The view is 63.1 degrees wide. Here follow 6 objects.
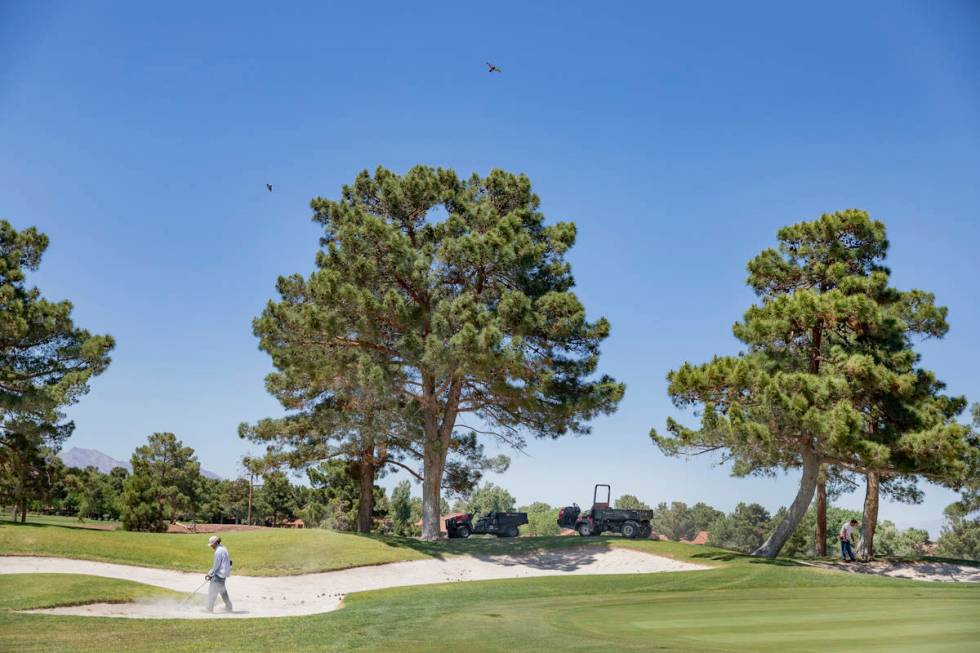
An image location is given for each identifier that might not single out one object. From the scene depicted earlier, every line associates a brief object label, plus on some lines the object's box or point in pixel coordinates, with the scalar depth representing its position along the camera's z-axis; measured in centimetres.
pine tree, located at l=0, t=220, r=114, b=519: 3031
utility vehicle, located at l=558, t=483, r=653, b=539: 3591
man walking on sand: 1673
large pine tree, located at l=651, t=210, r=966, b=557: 2764
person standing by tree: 3094
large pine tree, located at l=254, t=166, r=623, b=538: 3081
